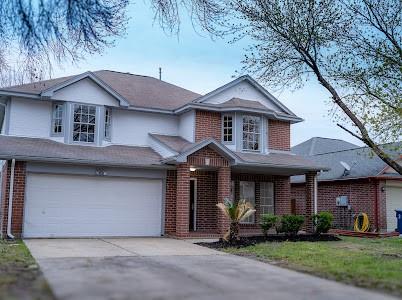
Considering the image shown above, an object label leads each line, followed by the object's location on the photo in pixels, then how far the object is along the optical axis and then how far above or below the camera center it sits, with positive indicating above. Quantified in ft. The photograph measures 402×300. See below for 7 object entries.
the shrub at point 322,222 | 59.57 -1.71
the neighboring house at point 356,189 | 70.13 +2.92
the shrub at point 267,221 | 55.16 -1.60
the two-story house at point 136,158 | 51.67 +5.24
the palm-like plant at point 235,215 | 47.67 -0.86
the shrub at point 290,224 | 56.80 -1.93
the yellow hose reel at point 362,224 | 69.21 -2.19
